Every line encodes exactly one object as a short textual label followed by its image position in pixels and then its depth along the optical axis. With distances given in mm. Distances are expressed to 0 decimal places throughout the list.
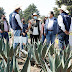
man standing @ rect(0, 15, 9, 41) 5762
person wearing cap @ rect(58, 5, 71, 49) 4457
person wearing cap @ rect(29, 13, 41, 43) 5266
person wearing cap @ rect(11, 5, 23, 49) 4469
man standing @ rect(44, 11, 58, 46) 5064
